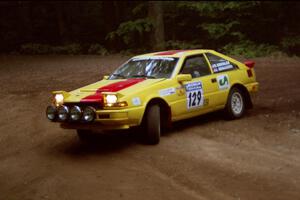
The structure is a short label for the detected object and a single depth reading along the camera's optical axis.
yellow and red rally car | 8.90
